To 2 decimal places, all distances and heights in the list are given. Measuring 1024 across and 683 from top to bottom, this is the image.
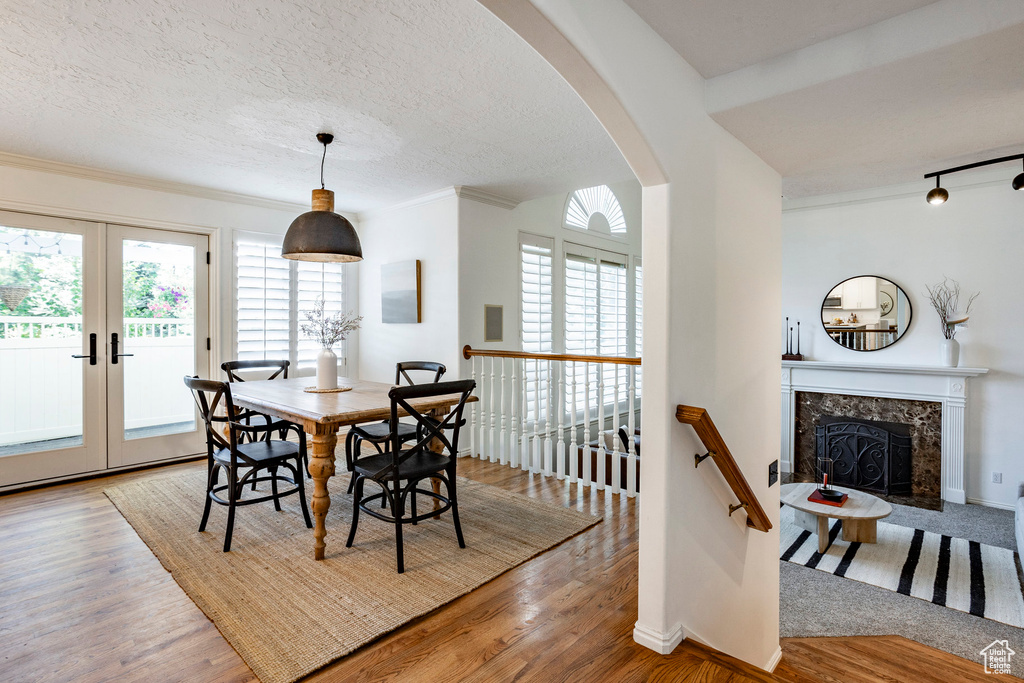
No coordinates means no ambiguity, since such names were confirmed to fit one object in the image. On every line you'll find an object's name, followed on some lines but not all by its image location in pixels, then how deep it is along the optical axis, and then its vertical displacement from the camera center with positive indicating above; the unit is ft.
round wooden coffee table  12.57 -4.39
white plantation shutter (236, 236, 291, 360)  15.58 +1.19
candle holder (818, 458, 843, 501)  13.54 -4.25
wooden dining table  8.09 -1.25
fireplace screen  16.16 -3.82
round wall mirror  16.42 +0.87
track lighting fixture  9.72 +3.28
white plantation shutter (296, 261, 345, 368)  16.84 +1.59
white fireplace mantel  15.02 -1.59
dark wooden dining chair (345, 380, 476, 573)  7.95 -2.17
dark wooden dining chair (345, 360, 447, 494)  9.84 -1.97
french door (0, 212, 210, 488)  12.21 -0.20
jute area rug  6.36 -3.72
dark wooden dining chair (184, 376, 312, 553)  8.52 -2.12
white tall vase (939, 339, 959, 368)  15.08 -0.40
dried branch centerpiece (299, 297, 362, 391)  10.66 -0.46
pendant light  9.05 +1.88
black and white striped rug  10.46 -5.43
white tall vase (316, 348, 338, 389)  10.66 -0.71
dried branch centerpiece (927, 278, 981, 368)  15.10 +0.86
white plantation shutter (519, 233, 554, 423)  16.85 +1.32
